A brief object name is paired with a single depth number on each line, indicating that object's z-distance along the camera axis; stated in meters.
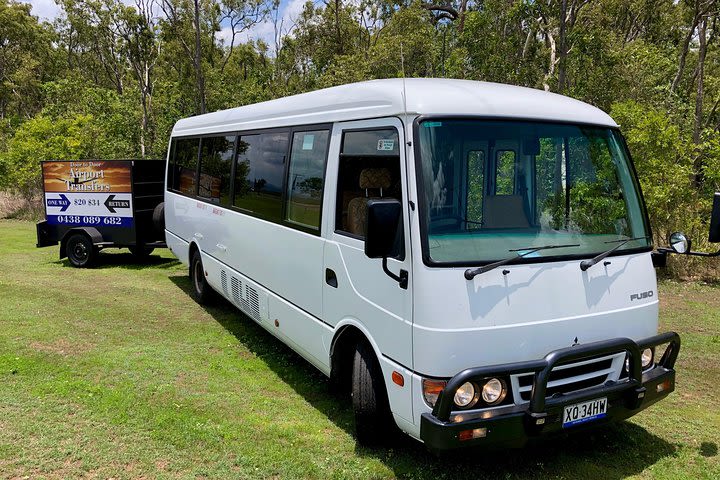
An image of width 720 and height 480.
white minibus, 3.26
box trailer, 10.55
